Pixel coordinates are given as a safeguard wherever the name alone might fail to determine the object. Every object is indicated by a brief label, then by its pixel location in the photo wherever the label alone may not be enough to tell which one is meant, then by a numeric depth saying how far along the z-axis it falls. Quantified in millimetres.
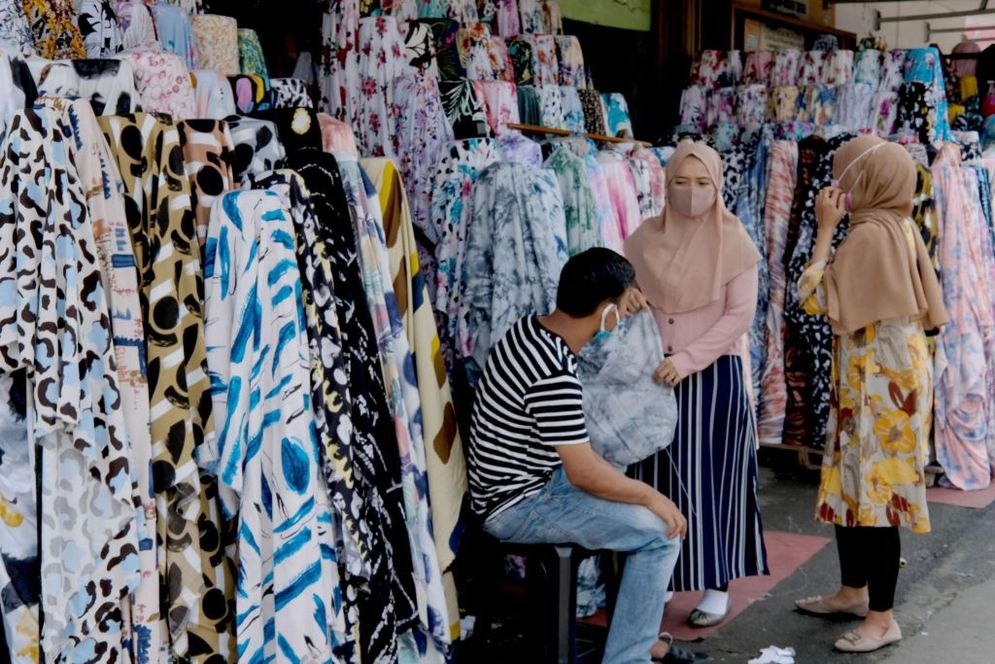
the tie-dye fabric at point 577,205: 3898
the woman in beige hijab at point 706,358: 3584
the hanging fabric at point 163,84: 2691
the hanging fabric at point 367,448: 2660
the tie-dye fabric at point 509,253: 3619
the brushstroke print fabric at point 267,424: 2467
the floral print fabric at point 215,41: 3754
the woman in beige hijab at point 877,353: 3592
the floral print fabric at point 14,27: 2939
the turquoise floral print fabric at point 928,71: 6855
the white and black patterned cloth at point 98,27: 3348
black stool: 2969
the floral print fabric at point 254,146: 2672
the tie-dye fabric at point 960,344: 5520
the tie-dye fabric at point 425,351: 2951
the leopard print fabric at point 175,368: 2443
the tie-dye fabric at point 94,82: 2438
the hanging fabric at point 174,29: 3615
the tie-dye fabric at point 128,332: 2369
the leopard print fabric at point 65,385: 2250
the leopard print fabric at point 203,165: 2555
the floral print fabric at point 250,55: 4039
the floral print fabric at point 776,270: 5617
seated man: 2918
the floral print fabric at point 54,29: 3094
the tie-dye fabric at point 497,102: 4488
